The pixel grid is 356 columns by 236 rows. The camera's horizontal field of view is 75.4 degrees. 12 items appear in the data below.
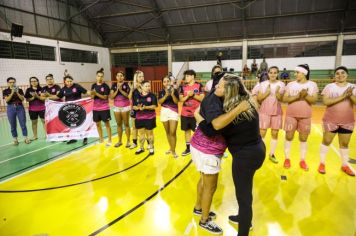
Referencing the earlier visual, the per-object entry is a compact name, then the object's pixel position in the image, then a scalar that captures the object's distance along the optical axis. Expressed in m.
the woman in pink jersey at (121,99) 6.29
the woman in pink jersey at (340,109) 4.25
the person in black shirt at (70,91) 6.75
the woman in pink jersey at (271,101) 4.86
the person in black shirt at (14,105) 6.73
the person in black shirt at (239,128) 2.31
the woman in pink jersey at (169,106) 5.45
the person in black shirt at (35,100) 7.06
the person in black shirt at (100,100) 6.32
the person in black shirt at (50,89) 7.03
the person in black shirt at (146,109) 5.62
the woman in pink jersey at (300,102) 4.53
